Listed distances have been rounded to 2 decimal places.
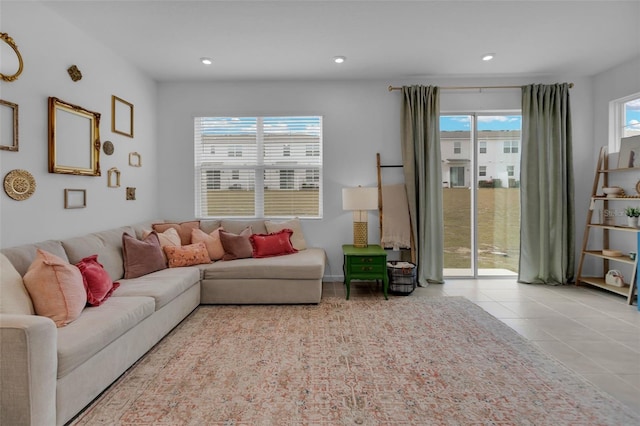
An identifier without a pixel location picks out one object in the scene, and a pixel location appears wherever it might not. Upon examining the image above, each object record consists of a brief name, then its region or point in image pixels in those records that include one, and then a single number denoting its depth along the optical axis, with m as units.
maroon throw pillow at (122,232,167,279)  3.27
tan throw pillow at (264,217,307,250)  4.43
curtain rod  4.55
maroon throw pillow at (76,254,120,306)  2.42
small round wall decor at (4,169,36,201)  2.50
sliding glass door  4.76
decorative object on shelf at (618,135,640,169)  3.93
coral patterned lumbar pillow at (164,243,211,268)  3.69
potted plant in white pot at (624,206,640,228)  3.88
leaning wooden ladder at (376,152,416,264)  4.53
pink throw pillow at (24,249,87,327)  2.05
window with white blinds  4.78
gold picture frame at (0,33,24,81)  2.43
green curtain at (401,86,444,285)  4.50
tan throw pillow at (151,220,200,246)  4.08
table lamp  4.16
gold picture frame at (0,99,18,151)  2.43
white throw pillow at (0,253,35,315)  1.89
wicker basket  4.04
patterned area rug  1.87
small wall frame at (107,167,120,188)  3.69
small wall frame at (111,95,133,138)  3.76
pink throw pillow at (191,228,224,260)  4.02
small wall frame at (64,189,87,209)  3.07
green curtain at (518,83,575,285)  4.47
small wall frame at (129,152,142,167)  4.11
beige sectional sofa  1.58
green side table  3.94
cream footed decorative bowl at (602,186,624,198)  4.13
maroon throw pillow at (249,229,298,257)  4.09
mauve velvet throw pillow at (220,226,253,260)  4.03
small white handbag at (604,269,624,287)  4.07
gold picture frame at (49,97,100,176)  2.89
